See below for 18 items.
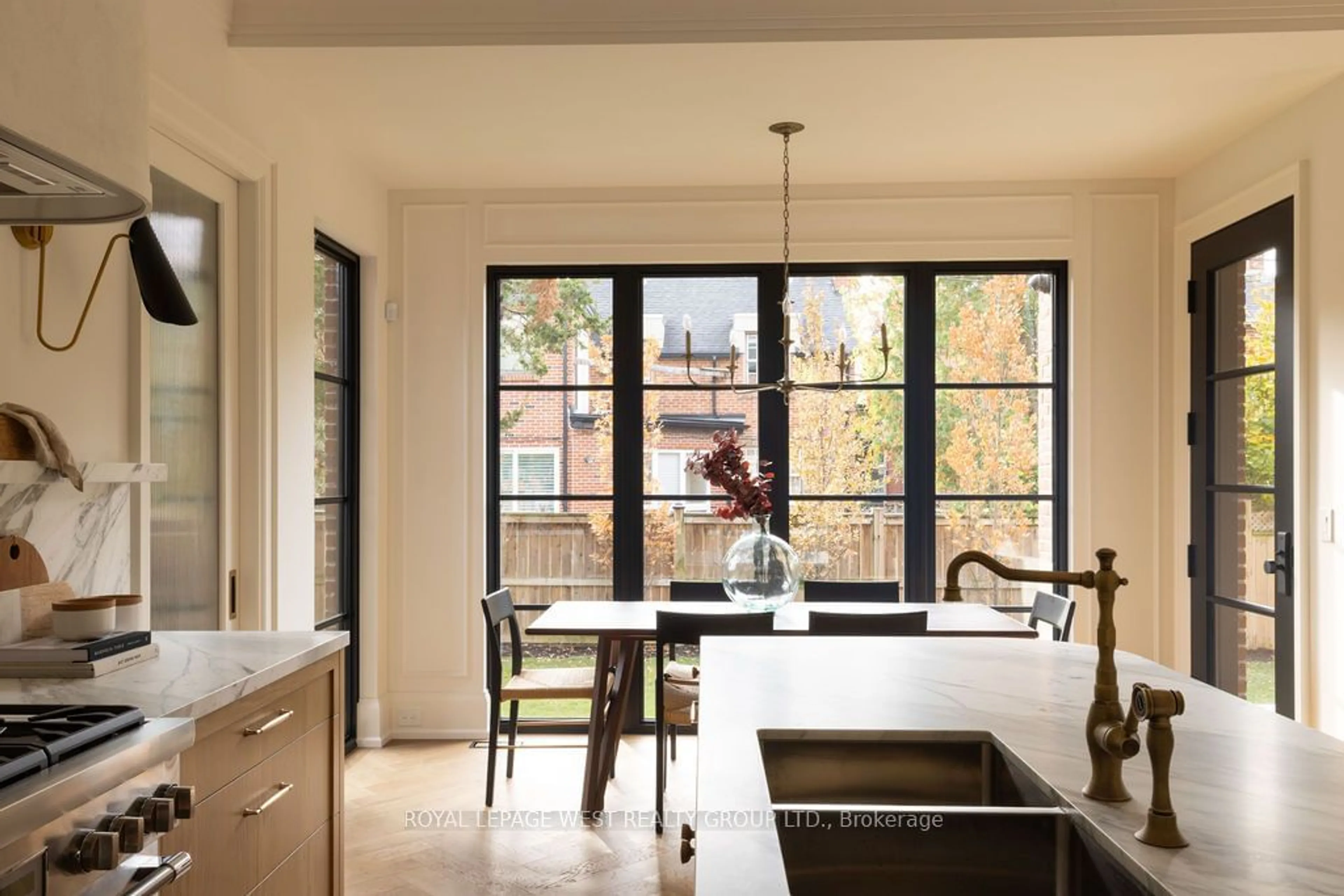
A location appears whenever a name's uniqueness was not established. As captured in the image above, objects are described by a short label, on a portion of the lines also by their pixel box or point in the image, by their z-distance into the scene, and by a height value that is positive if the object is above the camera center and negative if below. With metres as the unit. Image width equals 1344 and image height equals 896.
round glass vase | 3.79 -0.42
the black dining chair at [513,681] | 3.96 -0.88
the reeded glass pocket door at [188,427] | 2.93 +0.08
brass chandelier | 3.86 +0.33
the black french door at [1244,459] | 3.87 -0.02
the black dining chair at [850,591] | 4.38 -0.57
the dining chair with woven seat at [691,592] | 4.42 -0.58
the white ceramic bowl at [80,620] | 1.98 -0.31
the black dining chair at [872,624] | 3.44 -0.55
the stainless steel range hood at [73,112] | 1.66 +0.57
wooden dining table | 3.67 -0.60
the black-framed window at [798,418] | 4.97 +0.17
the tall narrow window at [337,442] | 4.36 +0.05
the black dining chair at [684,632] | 3.47 -0.60
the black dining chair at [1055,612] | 3.82 -0.58
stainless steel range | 1.19 -0.43
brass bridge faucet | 1.14 -0.29
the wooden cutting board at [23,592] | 1.99 -0.27
